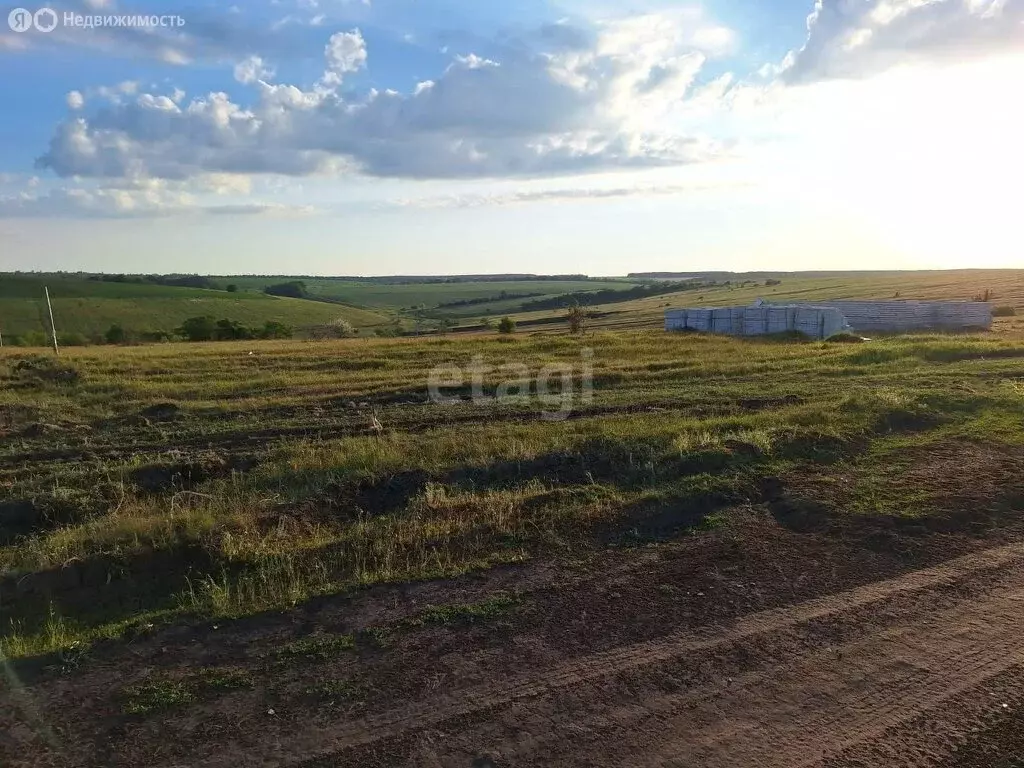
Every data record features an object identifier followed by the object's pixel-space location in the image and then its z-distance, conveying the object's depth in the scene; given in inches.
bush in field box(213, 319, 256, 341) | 2237.9
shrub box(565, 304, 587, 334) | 1828.1
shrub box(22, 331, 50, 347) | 1904.5
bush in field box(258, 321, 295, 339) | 2315.5
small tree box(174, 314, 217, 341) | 2183.8
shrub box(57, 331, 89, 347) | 1971.1
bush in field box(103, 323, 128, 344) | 2154.5
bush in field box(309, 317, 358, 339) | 2391.7
